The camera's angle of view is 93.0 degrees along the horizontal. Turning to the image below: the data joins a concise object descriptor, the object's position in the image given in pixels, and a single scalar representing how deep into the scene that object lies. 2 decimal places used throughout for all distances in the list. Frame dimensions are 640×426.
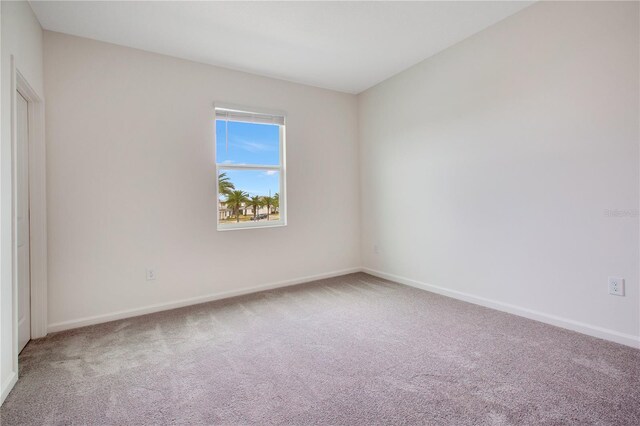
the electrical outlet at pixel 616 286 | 2.18
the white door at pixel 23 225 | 2.31
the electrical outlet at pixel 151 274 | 3.07
